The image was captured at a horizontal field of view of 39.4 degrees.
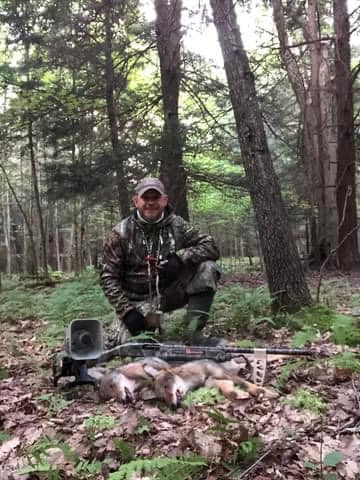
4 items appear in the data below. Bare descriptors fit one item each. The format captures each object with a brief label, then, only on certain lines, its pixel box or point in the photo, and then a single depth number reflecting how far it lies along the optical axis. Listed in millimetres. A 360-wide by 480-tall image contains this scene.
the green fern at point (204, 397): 3503
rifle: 3943
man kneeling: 5164
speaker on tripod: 3941
